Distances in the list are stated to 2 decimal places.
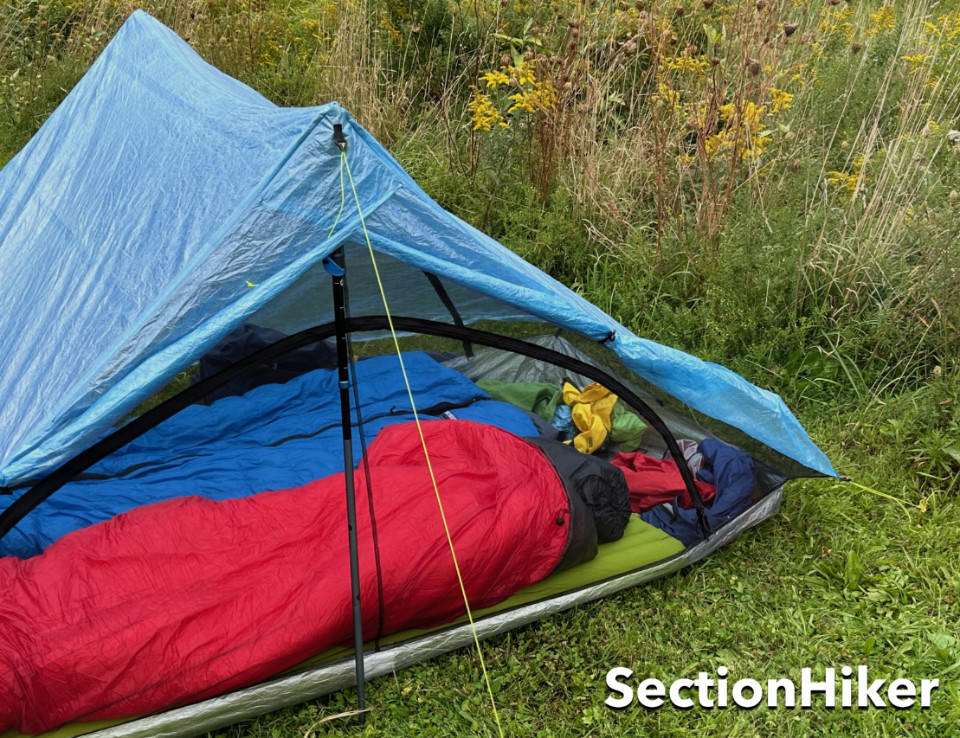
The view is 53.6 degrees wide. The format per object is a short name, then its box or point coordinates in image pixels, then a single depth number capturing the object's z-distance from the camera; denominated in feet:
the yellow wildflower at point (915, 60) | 12.22
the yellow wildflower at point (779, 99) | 11.86
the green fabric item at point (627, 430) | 10.83
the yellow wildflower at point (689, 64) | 12.48
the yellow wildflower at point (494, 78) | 13.70
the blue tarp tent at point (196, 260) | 7.09
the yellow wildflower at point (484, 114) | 14.07
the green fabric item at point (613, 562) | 8.63
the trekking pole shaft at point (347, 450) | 7.42
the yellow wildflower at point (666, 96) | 11.84
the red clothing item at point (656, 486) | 9.87
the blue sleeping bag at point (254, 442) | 9.11
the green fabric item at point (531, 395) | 11.43
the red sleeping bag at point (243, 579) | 6.88
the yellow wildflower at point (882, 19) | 14.83
